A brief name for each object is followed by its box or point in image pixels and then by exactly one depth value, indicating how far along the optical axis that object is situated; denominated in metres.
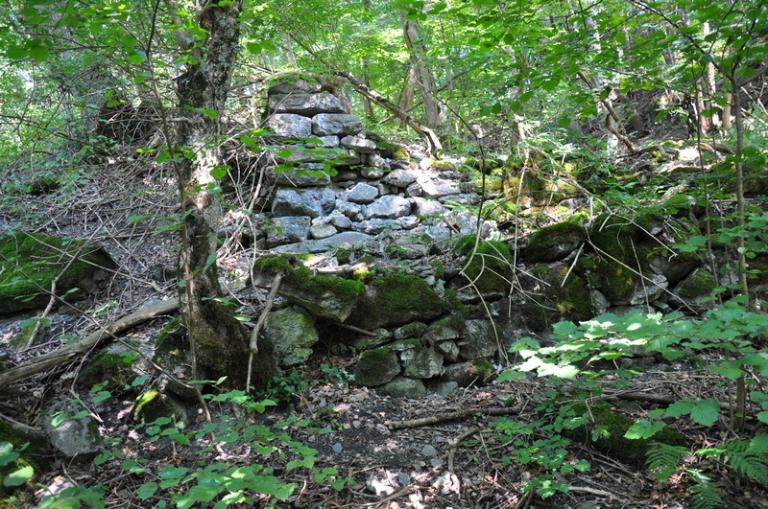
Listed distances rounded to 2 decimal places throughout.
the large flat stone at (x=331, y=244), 5.22
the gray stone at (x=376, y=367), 4.01
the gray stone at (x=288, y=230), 5.50
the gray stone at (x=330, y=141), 6.35
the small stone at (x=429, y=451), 3.20
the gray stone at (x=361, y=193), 6.21
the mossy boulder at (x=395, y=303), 4.26
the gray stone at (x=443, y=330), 4.24
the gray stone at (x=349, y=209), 5.97
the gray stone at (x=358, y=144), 6.45
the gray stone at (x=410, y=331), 4.22
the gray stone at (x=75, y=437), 2.75
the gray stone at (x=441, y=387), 4.11
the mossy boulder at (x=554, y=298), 4.68
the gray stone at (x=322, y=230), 5.60
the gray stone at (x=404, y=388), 4.01
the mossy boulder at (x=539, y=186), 6.02
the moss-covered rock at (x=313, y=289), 4.05
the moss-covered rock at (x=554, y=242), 4.94
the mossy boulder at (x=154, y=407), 3.23
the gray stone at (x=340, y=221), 5.76
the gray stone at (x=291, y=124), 6.36
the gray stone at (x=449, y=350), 4.24
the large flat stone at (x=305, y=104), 6.67
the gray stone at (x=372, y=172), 6.48
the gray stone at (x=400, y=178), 6.42
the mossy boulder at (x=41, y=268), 4.26
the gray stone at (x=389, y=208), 6.02
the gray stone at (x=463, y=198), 6.09
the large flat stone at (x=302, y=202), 5.86
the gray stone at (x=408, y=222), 5.81
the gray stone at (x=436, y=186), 6.30
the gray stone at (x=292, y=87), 6.85
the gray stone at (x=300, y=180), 5.99
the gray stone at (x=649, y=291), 4.89
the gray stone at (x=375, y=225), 5.74
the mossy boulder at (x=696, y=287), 4.78
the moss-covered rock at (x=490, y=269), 4.67
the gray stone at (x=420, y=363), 4.11
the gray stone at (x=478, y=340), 4.37
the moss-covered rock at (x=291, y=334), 3.88
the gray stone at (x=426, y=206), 5.94
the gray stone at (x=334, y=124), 6.58
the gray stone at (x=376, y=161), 6.56
